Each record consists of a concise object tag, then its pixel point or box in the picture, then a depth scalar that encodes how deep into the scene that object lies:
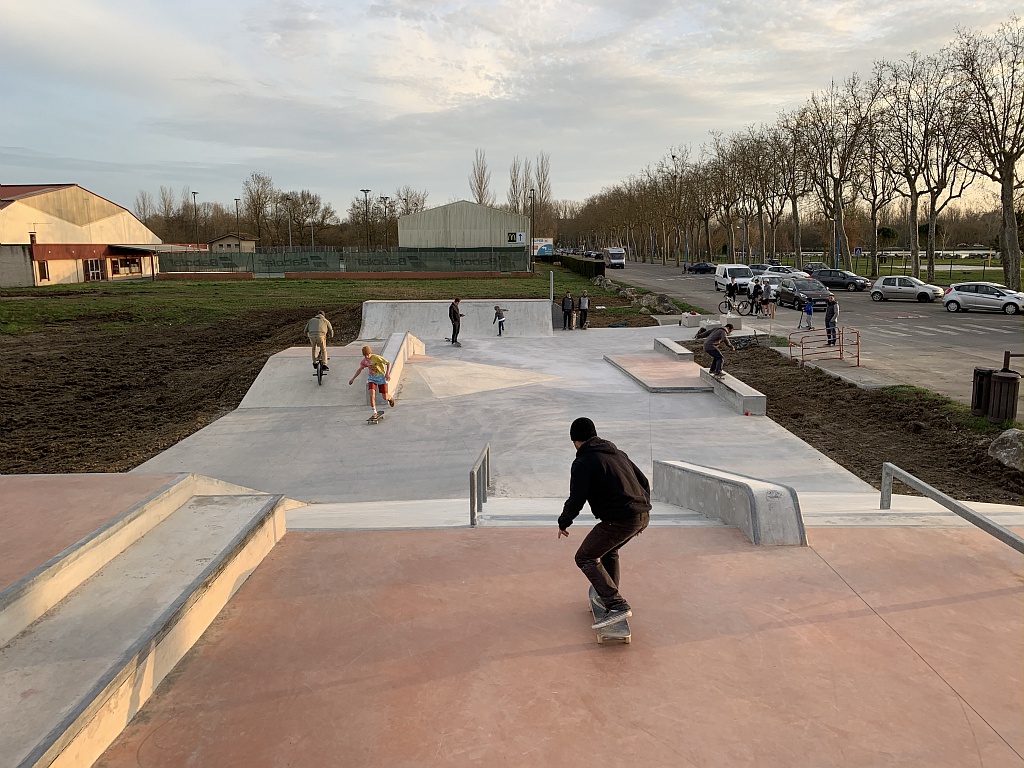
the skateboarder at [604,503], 4.07
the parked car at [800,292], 29.55
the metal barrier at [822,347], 18.27
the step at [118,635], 3.14
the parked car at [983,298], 27.55
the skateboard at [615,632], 4.07
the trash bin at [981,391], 11.27
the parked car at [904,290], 32.81
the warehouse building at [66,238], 47.47
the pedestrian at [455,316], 20.61
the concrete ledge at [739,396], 12.52
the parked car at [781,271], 44.62
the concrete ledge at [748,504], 5.52
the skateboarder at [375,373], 12.54
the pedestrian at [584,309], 25.67
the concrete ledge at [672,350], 18.31
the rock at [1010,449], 9.65
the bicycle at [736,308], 29.06
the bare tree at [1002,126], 32.81
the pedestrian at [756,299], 28.68
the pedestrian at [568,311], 25.47
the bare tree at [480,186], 90.44
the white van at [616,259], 76.34
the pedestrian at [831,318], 18.87
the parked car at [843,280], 40.66
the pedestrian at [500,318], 24.06
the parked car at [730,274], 39.34
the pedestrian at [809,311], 22.39
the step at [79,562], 3.91
